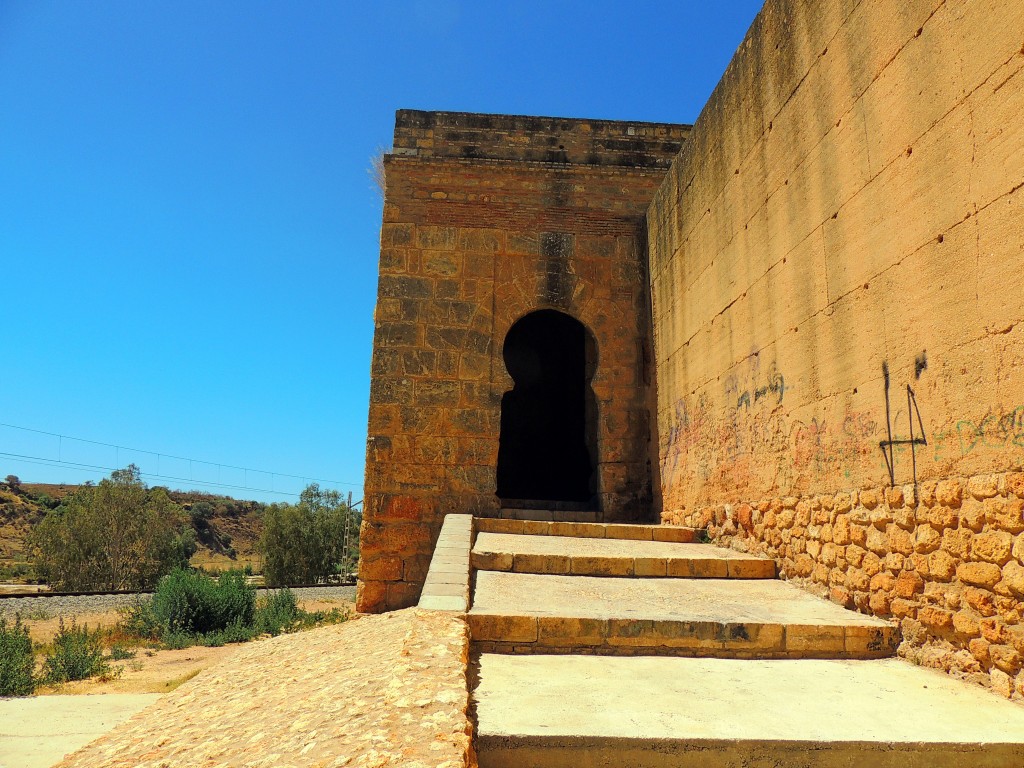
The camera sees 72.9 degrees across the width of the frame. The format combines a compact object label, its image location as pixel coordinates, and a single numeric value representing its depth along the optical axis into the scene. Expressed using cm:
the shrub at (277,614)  1221
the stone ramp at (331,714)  199
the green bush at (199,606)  1248
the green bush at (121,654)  1033
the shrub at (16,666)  780
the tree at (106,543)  2395
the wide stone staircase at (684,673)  247
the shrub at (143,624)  1223
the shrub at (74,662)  899
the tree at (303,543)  2766
